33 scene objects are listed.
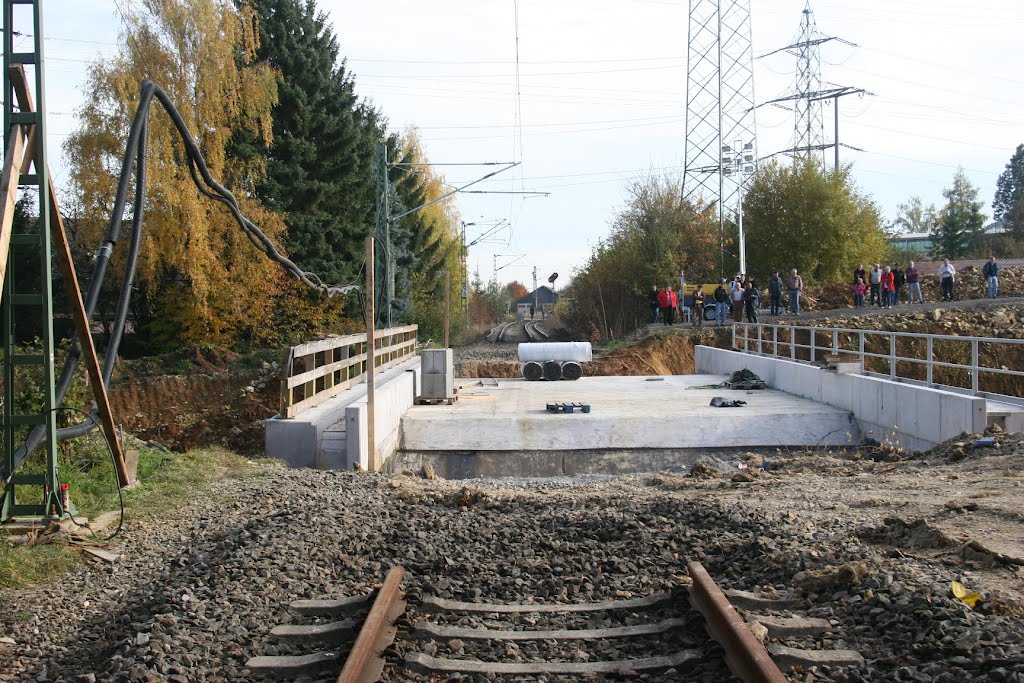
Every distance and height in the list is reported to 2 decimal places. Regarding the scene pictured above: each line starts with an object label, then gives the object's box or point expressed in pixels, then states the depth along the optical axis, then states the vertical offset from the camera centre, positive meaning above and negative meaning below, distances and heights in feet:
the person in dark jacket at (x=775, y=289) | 115.65 +2.07
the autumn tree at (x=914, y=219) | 433.07 +38.68
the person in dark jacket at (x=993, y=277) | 121.60 +3.45
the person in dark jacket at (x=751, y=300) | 109.81 +0.75
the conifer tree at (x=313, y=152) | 125.39 +21.06
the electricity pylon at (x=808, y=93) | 177.58 +39.49
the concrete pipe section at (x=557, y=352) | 86.53 -3.90
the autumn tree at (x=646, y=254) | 157.17 +8.70
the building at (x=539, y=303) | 421.51 +2.80
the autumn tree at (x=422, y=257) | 152.35 +10.21
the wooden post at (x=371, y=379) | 41.27 -2.94
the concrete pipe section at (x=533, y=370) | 86.74 -5.50
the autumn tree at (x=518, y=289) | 627.05 +12.75
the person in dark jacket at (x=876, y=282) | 119.03 +2.89
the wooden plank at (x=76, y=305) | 24.48 +0.22
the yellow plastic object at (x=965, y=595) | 16.85 -5.07
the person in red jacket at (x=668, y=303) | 128.67 +0.59
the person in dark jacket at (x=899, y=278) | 124.16 +3.52
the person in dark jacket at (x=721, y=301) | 124.88 +0.76
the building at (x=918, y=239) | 349.88 +25.74
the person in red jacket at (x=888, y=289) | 119.55 +2.04
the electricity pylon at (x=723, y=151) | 145.18 +23.53
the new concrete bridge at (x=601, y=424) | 43.45 -6.37
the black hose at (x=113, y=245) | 26.91 +1.83
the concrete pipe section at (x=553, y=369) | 86.22 -5.35
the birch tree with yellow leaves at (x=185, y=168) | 109.09 +17.09
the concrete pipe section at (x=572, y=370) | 86.33 -5.50
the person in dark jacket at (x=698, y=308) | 125.70 -0.11
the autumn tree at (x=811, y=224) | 143.64 +12.26
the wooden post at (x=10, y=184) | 22.39 +3.08
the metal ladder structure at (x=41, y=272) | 24.53 +1.06
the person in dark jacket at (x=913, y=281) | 121.60 +3.01
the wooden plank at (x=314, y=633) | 16.60 -5.50
